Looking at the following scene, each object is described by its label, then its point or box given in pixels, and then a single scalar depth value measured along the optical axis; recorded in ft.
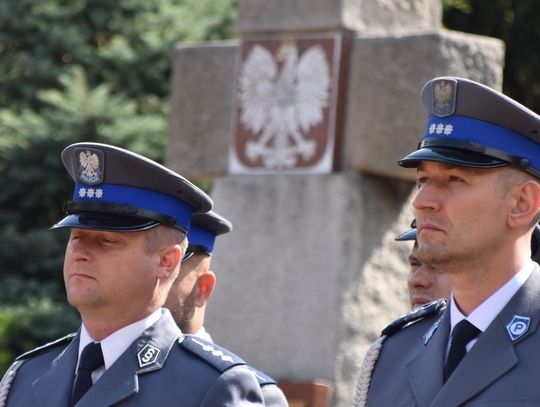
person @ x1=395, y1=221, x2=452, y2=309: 31.71
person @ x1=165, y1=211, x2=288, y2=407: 32.12
